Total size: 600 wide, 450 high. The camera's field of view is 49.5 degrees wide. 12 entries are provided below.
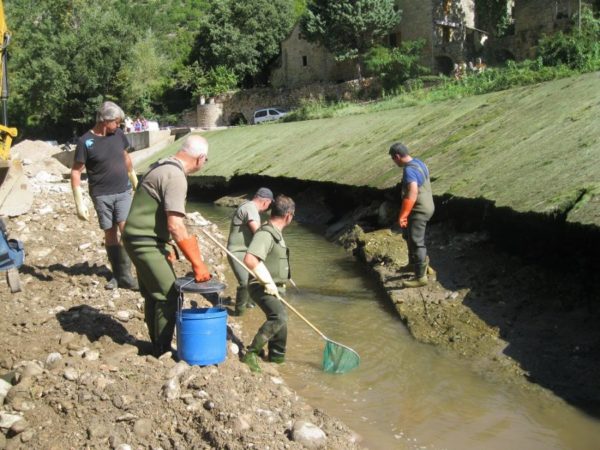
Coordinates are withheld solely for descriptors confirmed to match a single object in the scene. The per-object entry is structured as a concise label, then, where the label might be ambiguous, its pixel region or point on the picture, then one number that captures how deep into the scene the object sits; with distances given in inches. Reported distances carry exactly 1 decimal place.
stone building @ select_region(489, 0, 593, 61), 1416.1
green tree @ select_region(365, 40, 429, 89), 1523.1
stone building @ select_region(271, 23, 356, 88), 1900.8
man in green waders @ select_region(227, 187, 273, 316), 288.4
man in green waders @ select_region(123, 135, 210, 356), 197.3
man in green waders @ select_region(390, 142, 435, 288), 329.7
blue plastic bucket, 205.2
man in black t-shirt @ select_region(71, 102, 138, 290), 290.7
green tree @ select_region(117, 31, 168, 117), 1951.3
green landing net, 245.6
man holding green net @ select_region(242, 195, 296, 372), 223.6
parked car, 1786.4
